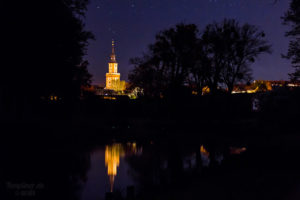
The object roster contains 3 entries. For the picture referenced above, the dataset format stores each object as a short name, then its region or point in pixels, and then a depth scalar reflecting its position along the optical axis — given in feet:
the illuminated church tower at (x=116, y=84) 628.65
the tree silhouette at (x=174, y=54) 139.44
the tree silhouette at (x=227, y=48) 149.69
